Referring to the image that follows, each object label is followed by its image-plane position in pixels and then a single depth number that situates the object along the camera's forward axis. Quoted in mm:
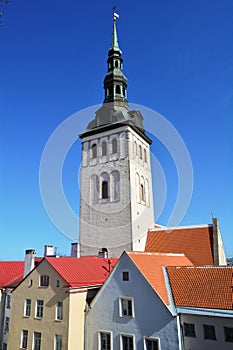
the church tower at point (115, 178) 33781
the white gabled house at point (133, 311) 16625
